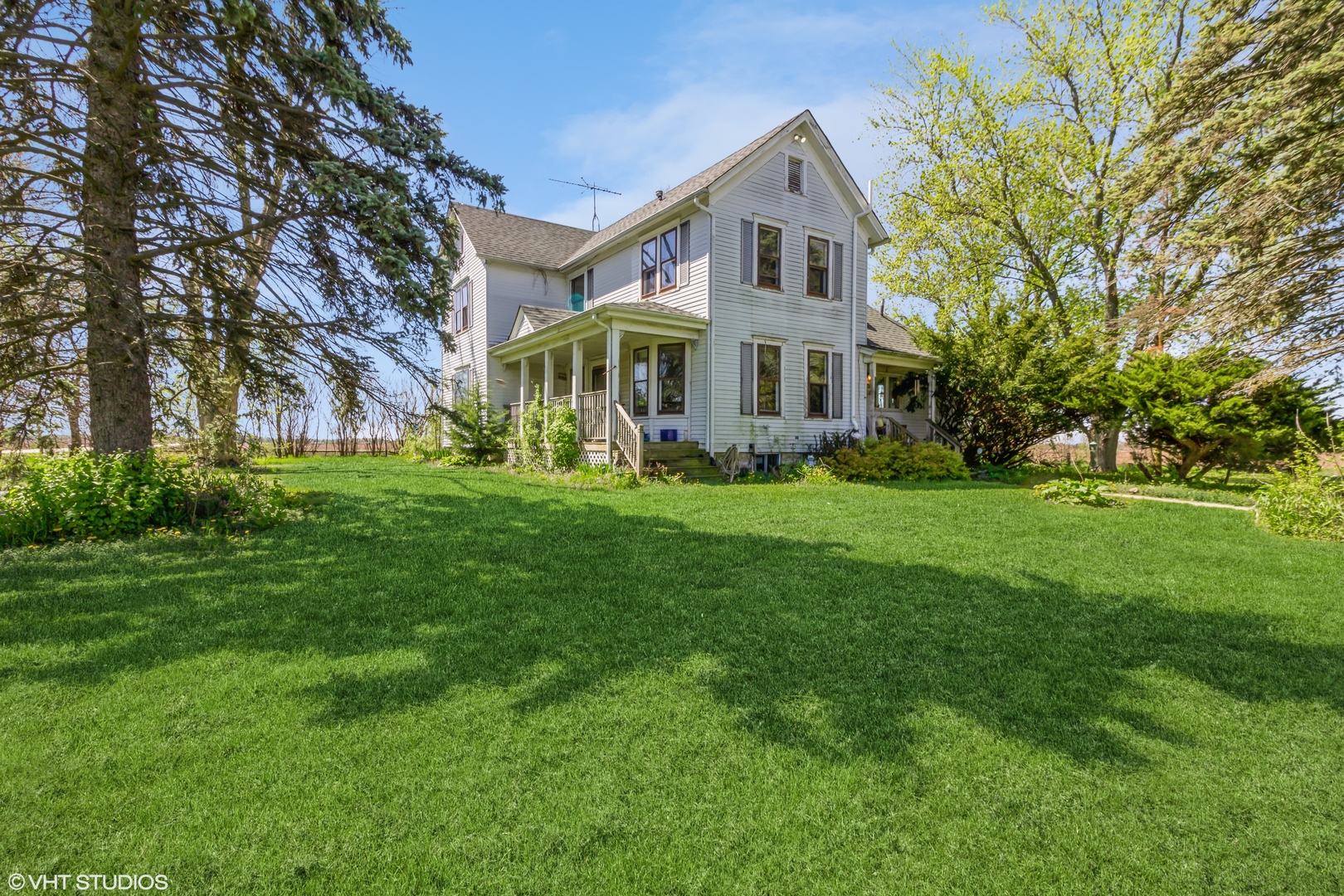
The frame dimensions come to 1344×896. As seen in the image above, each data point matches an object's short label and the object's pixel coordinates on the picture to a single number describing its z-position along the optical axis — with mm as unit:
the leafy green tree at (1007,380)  14922
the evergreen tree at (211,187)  5715
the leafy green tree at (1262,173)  6953
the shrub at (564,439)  13320
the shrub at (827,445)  14852
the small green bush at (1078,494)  9547
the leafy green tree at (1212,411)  10969
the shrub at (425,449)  18391
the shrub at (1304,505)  7215
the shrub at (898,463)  13445
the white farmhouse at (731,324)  13461
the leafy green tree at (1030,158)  16828
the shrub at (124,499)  6383
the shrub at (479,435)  16858
